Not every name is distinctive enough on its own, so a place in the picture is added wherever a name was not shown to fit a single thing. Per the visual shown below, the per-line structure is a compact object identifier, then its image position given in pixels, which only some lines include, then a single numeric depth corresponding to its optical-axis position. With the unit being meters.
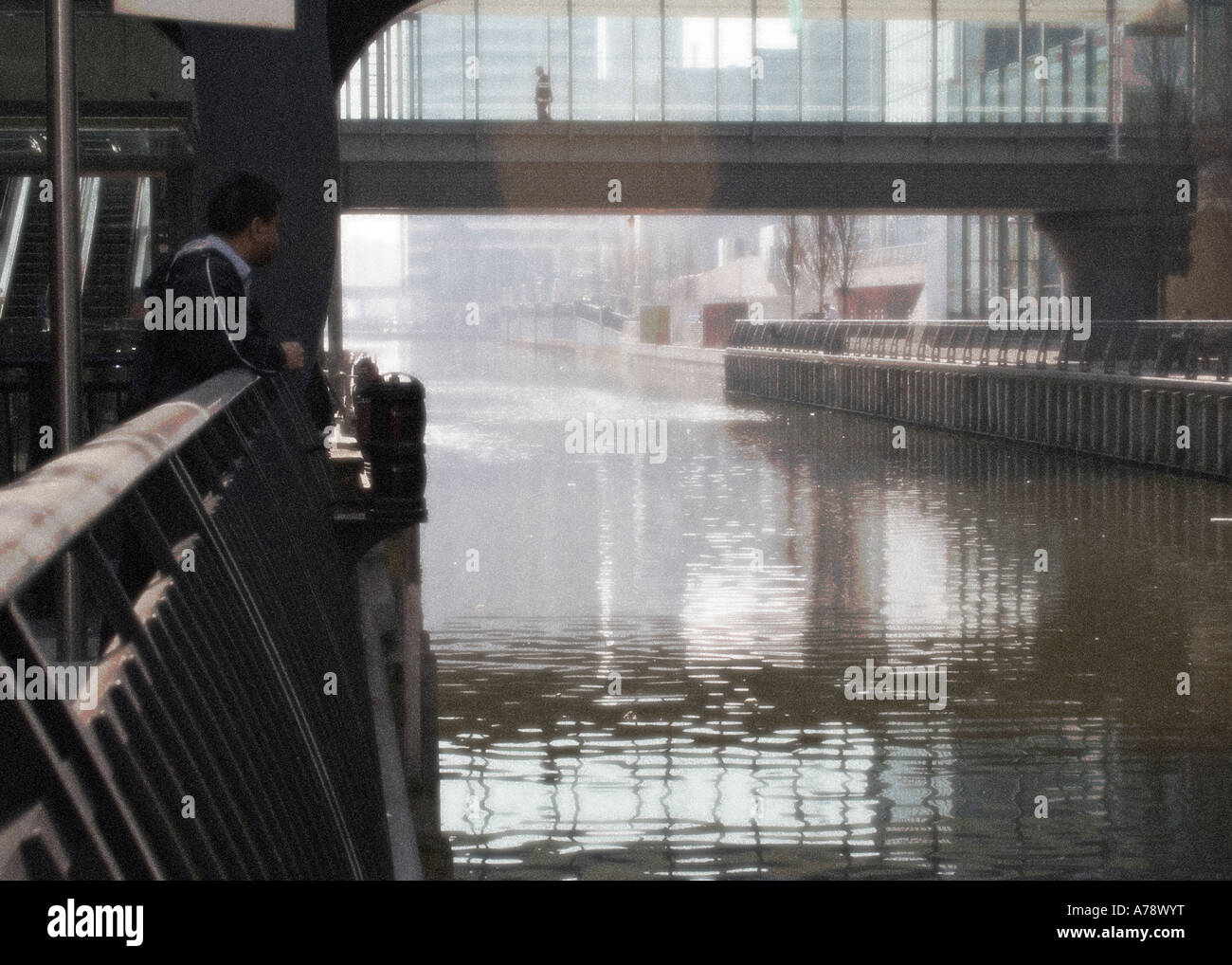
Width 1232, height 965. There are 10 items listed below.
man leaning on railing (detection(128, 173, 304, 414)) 5.29
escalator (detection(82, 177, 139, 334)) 19.80
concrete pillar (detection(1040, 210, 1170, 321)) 39.34
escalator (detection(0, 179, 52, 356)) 20.09
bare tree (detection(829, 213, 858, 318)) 67.12
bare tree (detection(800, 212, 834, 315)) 67.69
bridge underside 36.03
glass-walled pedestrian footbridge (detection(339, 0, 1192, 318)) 38.34
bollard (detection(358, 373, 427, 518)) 7.97
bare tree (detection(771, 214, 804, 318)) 68.56
